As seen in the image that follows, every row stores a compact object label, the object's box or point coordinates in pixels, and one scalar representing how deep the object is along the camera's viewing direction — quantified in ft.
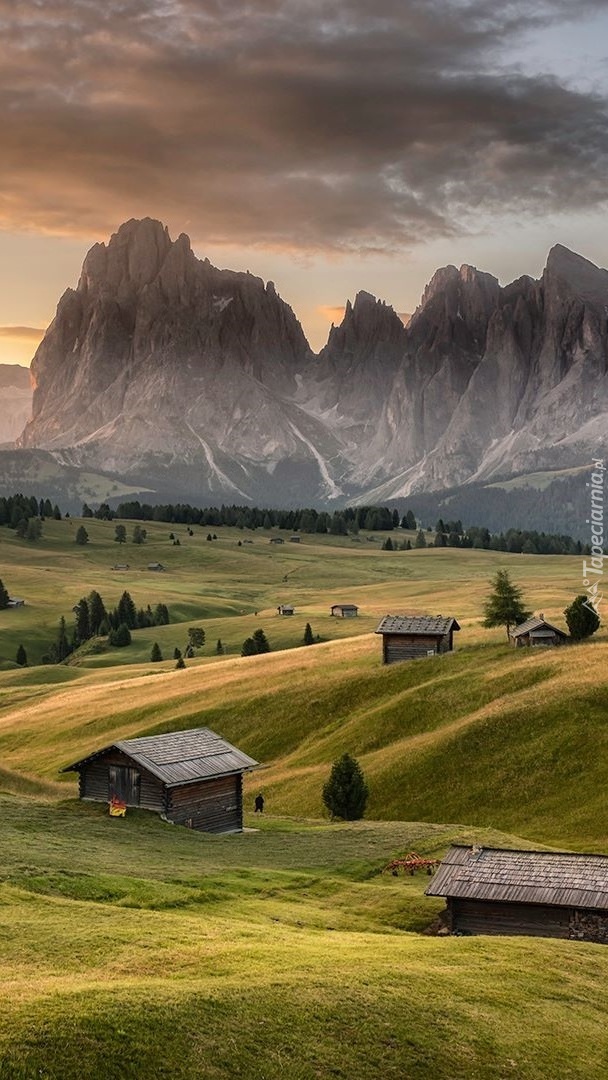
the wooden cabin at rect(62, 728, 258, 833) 195.11
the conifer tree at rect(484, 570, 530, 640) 320.70
